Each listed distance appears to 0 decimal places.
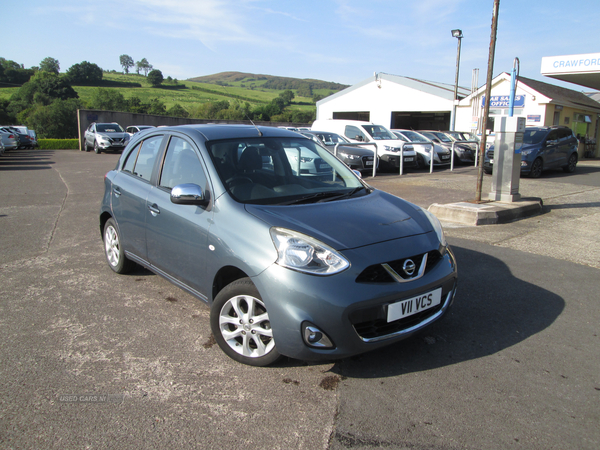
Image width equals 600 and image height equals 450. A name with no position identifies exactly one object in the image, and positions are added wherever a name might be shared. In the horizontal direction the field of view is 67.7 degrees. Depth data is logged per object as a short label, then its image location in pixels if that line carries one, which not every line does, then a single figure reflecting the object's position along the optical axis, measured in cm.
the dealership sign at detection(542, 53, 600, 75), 1877
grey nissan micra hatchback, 278
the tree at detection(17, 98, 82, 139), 5506
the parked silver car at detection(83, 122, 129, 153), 2842
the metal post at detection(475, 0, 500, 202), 870
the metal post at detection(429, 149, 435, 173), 1693
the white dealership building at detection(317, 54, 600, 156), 2059
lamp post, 3095
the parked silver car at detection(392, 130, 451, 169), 1875
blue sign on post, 2680
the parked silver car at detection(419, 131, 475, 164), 2067
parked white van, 1692
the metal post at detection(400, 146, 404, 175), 1612
